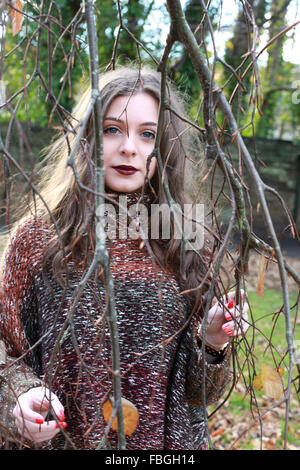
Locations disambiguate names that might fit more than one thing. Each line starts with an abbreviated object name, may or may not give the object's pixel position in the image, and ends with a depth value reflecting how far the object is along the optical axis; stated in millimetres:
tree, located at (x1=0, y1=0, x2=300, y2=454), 587
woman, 1324
